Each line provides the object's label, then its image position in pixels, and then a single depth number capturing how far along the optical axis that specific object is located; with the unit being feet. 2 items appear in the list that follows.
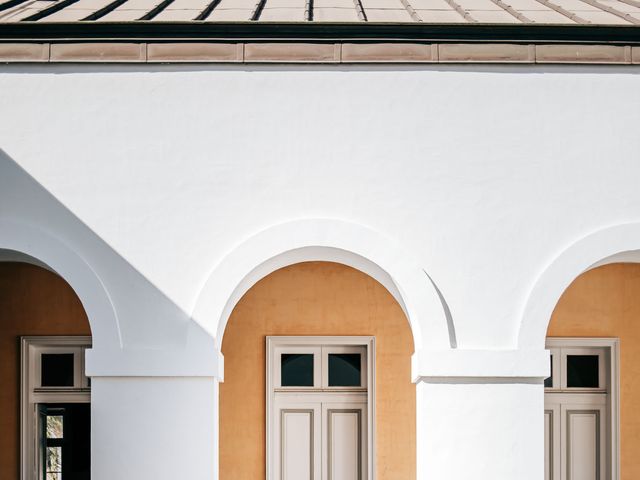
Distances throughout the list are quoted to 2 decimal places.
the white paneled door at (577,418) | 30.58
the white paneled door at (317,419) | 30.19
